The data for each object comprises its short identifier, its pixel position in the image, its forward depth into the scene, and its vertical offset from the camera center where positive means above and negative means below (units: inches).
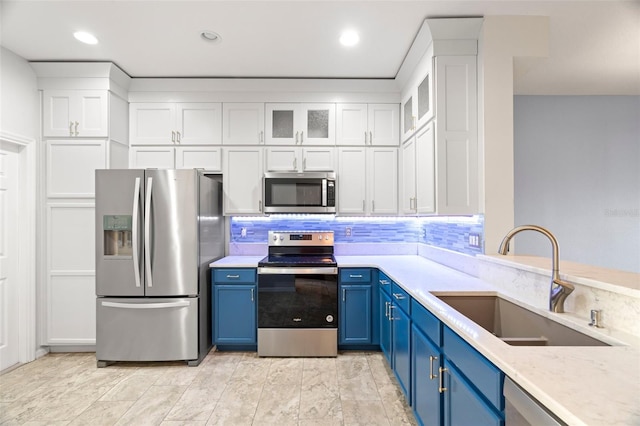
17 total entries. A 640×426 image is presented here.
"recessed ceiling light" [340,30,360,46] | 100.6 +57.7
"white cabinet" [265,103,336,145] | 137.3 +39.5
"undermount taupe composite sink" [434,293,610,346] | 56.1 -22.8
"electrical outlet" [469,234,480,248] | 97.2 -8.3
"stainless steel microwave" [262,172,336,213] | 132.1 +8.8
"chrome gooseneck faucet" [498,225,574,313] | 58.6 -13.2
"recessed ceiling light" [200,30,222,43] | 100.4 +58.1
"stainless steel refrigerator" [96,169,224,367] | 112.0 -18.8
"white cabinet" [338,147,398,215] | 137.8 +14.6
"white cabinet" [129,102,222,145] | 135.2 +39.5
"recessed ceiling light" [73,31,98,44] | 102.2 +58.9
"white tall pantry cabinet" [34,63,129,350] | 122.0 +9.5
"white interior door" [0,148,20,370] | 112.3 -16.0
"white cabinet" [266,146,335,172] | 137.3 +24.1
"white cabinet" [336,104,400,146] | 137.4 +38.9
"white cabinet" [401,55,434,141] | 101.1 +41.0
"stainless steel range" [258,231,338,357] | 120.2 -36.0
